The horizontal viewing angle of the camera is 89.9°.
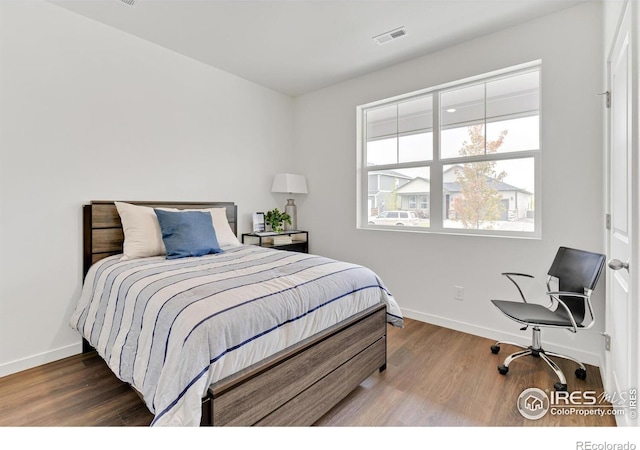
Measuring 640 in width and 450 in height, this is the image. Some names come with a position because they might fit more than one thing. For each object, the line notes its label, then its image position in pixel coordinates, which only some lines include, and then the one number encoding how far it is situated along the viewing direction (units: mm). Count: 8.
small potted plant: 3971
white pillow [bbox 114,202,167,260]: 2496
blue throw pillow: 2473
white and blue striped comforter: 1274
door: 1354
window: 2715
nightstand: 3697
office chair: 2025
